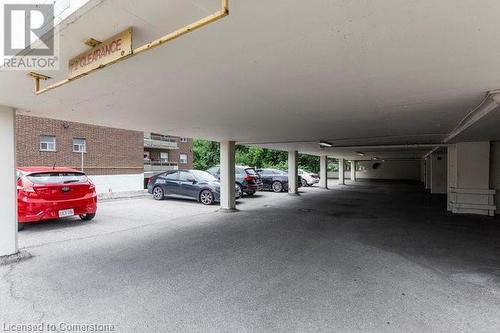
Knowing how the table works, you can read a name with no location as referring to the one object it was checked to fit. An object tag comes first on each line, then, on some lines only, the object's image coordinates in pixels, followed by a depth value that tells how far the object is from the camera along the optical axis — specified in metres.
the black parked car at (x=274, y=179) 17.45
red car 6.51
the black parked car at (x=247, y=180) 14.05
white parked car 22.48
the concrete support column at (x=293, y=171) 16.36
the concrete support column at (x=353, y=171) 31.60
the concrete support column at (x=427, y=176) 20.31
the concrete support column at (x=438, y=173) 16.97
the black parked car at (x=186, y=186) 11.62
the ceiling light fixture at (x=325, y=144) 11.11
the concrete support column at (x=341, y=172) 26.08
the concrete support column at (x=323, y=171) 21.39
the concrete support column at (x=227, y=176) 10.37
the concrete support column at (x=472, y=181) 9.71
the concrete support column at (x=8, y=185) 4.76
